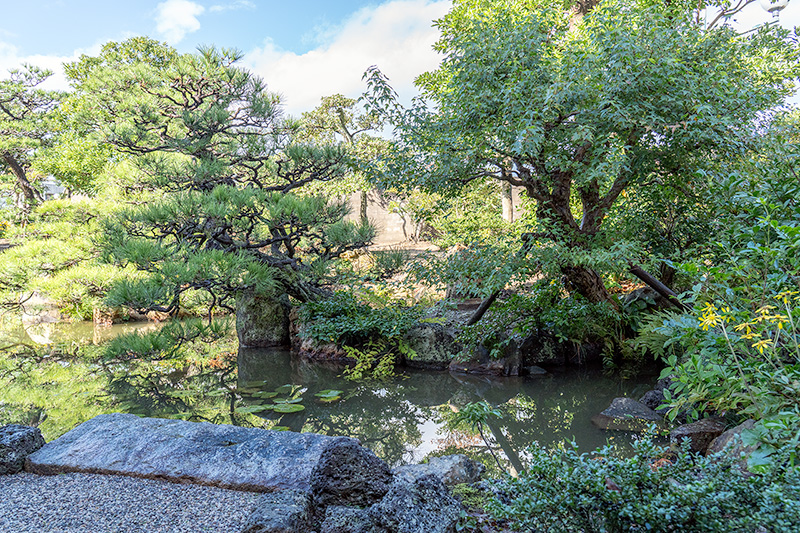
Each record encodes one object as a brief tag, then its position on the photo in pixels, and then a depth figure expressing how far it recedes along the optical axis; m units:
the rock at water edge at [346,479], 1.93
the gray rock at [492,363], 5.15
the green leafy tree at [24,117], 9.66
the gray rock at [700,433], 2.67
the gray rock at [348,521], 1.55
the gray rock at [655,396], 3.70
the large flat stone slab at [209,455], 2.00
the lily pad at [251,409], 3.96
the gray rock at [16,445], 2.34
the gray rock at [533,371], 5.17
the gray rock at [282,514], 1.50
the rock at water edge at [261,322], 6.77
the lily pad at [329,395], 4.37
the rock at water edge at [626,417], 3.39
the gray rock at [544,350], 5.39
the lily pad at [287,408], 3.97
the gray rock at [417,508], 1.49
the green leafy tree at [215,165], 4.30
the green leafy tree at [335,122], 12.72
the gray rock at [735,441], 2.17
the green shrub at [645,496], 1.21
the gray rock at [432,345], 5.51
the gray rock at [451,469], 2.52
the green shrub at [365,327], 5.49
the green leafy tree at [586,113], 3.70
